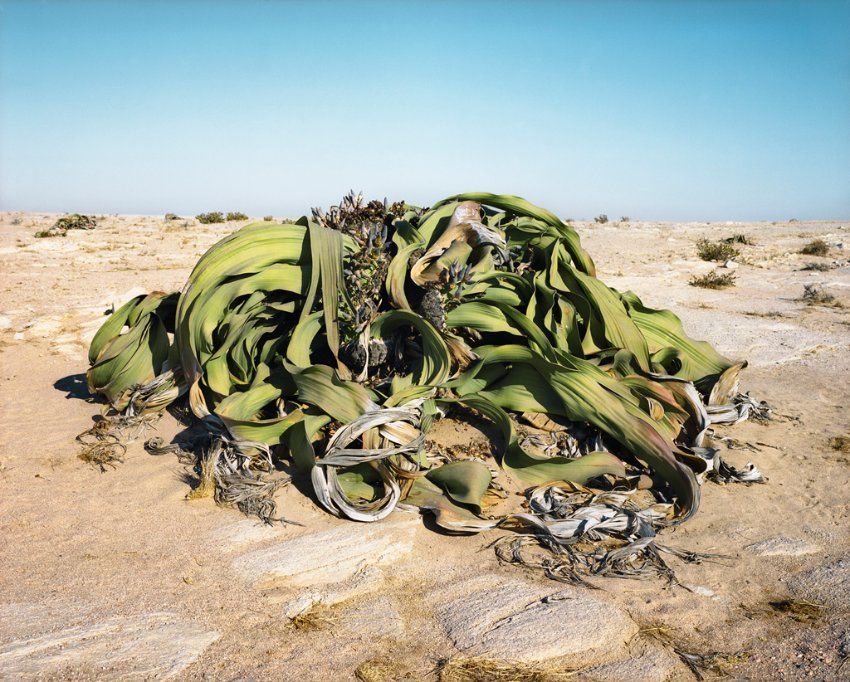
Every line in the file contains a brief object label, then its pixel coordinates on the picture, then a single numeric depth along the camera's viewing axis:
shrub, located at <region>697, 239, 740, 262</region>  10.04
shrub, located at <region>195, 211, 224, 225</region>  16.75
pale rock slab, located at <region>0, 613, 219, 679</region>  1.64
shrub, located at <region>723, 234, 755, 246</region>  12.05
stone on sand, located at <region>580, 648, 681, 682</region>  1.68
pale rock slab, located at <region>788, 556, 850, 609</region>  2.05
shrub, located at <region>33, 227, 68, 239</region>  12.45
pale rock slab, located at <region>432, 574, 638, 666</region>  1.78
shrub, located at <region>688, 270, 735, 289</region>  7.80
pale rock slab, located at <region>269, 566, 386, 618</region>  1.98
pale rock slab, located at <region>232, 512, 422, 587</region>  2.14
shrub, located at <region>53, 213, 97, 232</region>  14.54
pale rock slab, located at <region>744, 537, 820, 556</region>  2.35
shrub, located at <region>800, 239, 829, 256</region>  10.70
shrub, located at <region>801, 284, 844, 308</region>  6.68
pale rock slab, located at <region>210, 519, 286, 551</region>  2.35
